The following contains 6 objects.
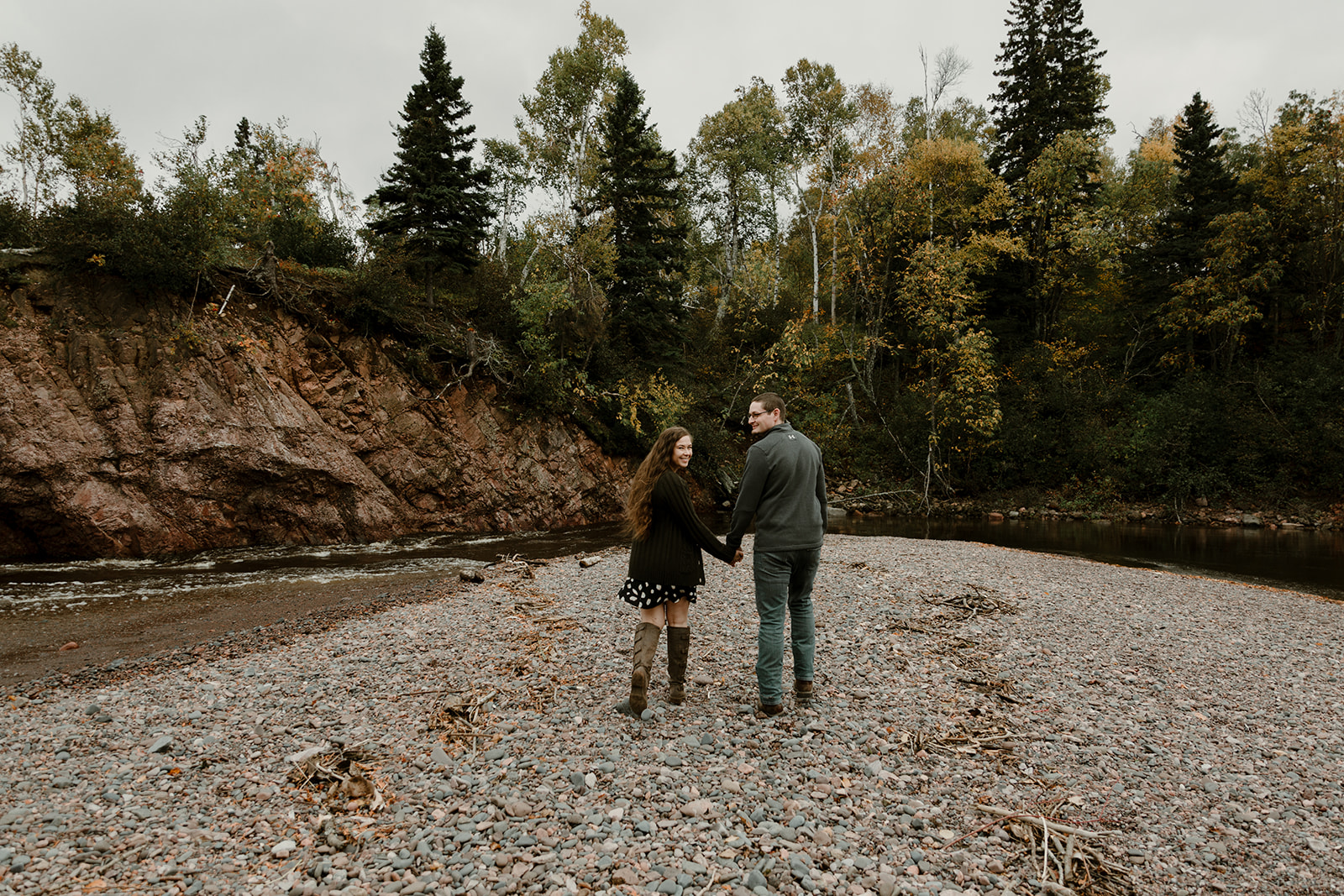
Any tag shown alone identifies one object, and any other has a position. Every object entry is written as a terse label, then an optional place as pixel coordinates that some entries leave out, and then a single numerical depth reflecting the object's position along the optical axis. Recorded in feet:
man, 15.57
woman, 15.66
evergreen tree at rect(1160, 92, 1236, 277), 75.36
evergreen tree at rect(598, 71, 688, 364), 67.36
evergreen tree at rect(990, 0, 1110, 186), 84.99
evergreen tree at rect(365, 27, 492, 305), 58.29
